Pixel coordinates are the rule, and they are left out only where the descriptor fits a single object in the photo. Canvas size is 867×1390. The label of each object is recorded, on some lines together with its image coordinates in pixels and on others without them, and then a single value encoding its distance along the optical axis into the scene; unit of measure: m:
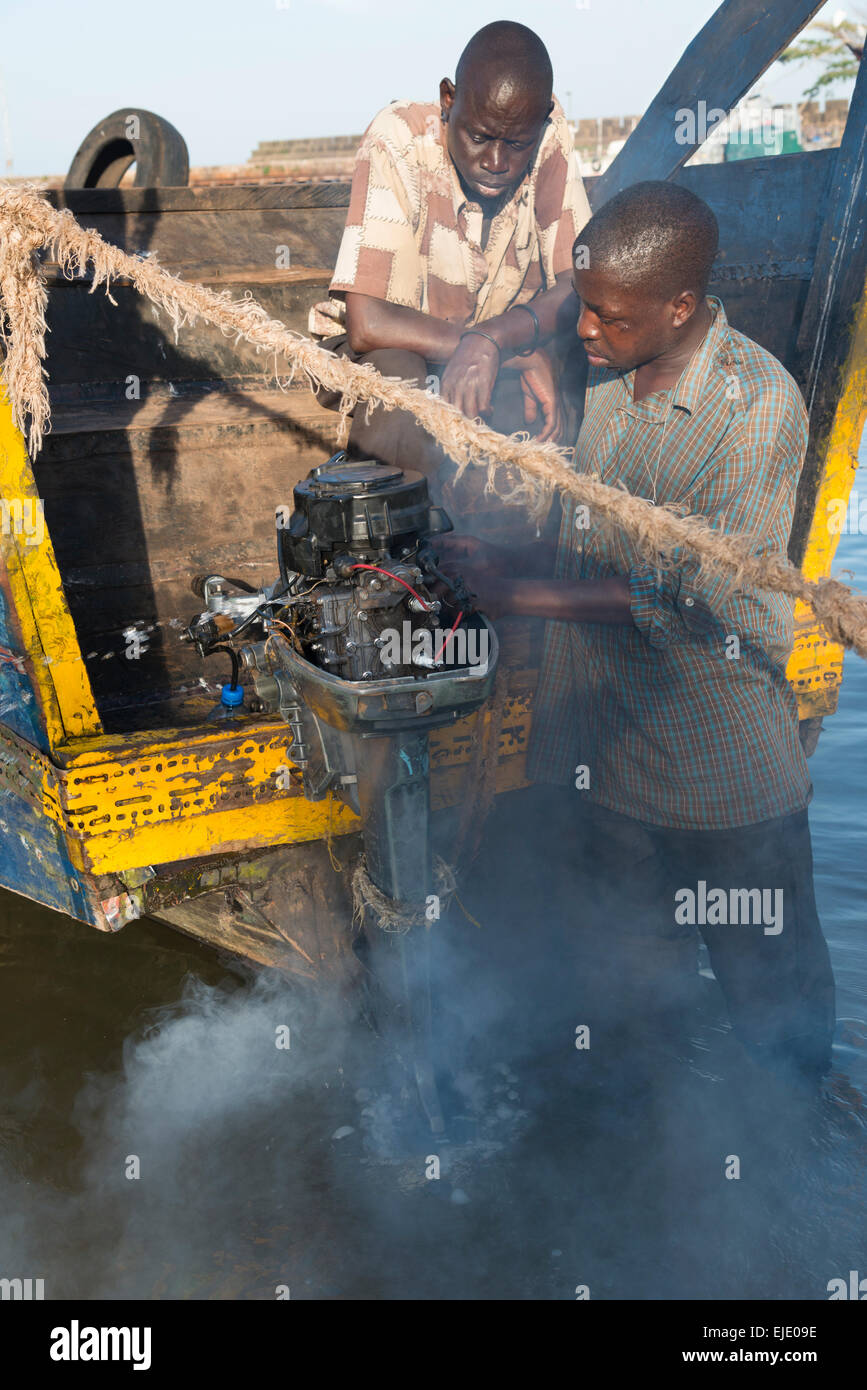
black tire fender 5.30
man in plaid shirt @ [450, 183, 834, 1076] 2.12
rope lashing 2.32
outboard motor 2.03
